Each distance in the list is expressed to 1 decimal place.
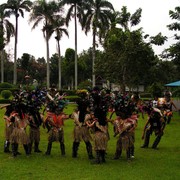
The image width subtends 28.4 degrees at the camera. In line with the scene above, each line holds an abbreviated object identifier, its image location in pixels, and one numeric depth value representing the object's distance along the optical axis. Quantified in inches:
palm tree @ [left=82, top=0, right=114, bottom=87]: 1744.6
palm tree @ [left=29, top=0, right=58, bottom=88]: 1797.5
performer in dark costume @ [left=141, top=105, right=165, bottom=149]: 446.0
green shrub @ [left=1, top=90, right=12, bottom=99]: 1305.4
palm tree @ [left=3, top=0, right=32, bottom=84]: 1969.7
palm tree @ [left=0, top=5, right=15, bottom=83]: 1960.6
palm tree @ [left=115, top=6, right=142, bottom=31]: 1291.8
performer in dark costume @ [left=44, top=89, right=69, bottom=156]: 398.6
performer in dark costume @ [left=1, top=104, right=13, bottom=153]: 404.2
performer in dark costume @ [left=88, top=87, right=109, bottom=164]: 360.5
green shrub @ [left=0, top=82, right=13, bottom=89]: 1699.1
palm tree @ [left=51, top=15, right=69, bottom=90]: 1825.3
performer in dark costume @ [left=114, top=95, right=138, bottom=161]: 370.0
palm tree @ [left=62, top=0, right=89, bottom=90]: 1766.7
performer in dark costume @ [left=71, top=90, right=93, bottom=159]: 386.3
